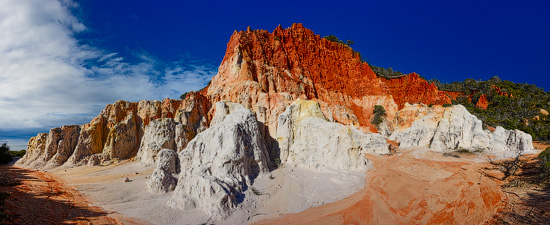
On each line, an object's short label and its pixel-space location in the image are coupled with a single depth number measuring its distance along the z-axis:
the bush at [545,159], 13.53
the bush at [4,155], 24.94
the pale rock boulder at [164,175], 14.27
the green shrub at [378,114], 42.38
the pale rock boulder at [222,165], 11.55
